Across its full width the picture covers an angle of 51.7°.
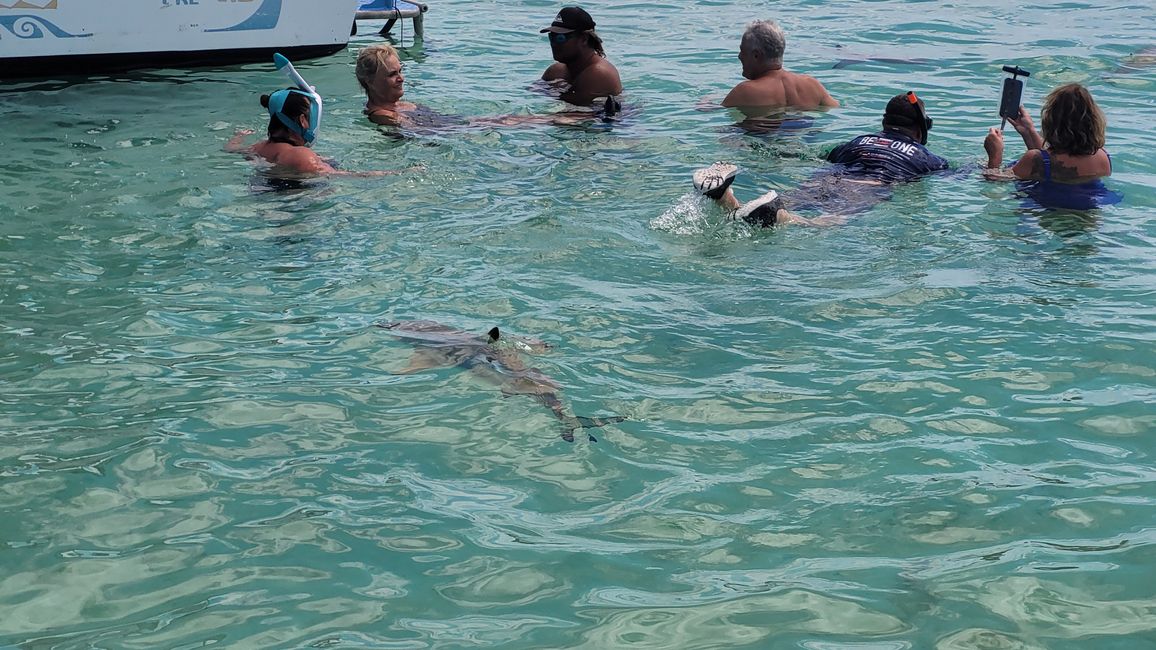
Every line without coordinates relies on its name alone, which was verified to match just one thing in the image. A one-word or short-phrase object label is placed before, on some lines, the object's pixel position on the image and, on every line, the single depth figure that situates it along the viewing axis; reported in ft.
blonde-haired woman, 34.22
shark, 17.53
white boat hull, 40.14
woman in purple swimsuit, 26.63
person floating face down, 25.64
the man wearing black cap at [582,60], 36.65
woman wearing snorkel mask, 28.84
